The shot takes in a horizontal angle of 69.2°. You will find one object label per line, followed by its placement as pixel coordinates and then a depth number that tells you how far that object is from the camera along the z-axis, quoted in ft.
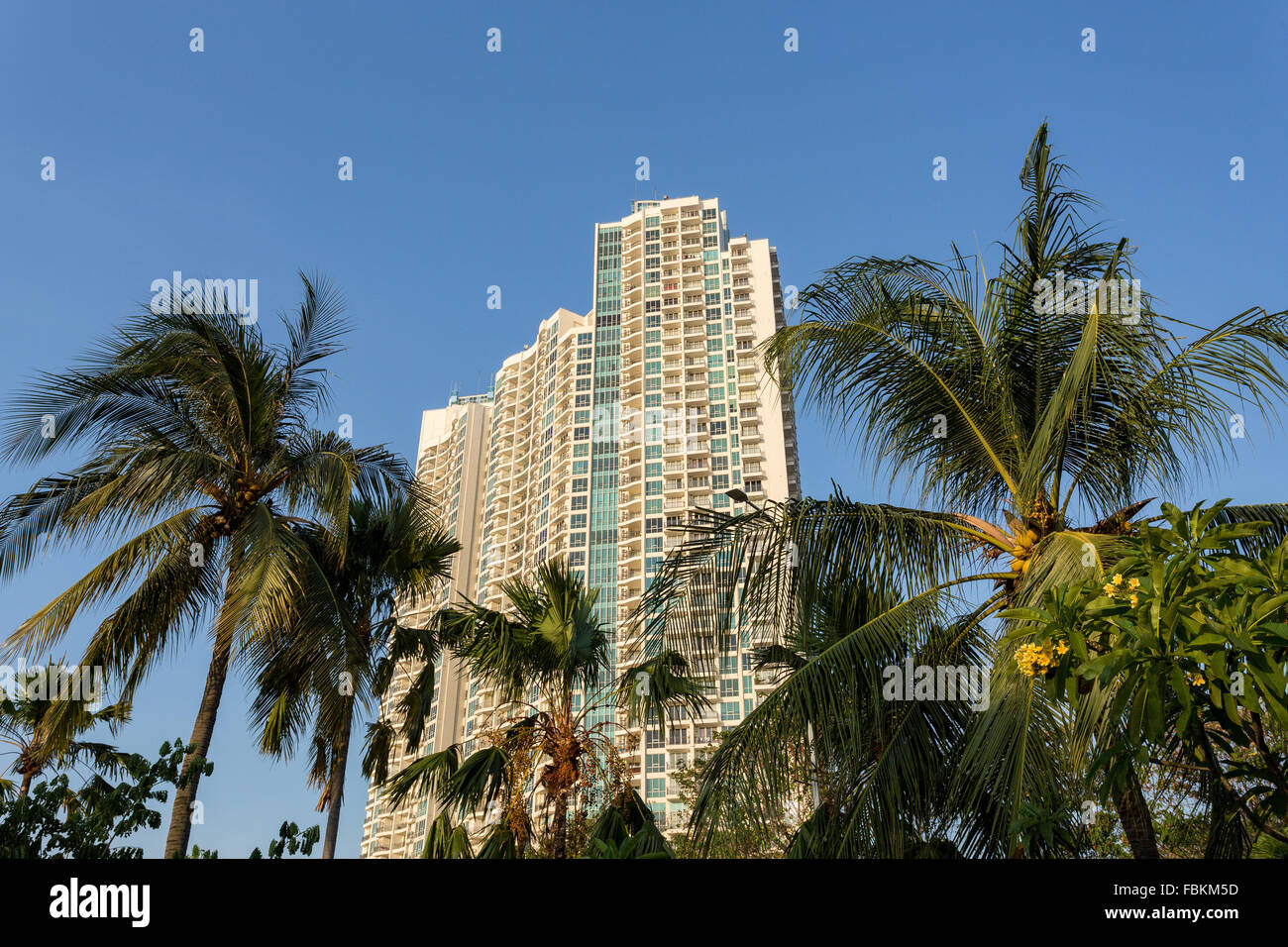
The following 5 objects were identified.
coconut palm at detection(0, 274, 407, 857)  34.09
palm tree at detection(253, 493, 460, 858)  36.24
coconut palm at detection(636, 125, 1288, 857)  23.94
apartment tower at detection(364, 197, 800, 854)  277.64
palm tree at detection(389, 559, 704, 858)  37.42
